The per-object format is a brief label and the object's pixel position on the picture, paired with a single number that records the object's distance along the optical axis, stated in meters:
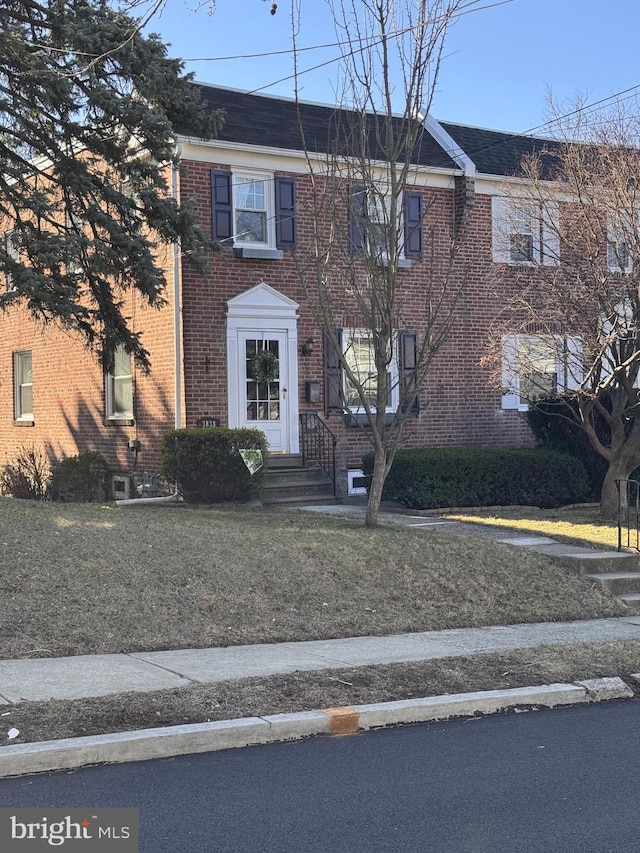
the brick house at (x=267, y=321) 16.64
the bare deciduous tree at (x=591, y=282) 13.99
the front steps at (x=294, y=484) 16.30
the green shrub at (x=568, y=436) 17.16
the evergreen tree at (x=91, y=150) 12.67
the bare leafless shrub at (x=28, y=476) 19.88
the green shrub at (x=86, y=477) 18.20
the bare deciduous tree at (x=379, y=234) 11.14
